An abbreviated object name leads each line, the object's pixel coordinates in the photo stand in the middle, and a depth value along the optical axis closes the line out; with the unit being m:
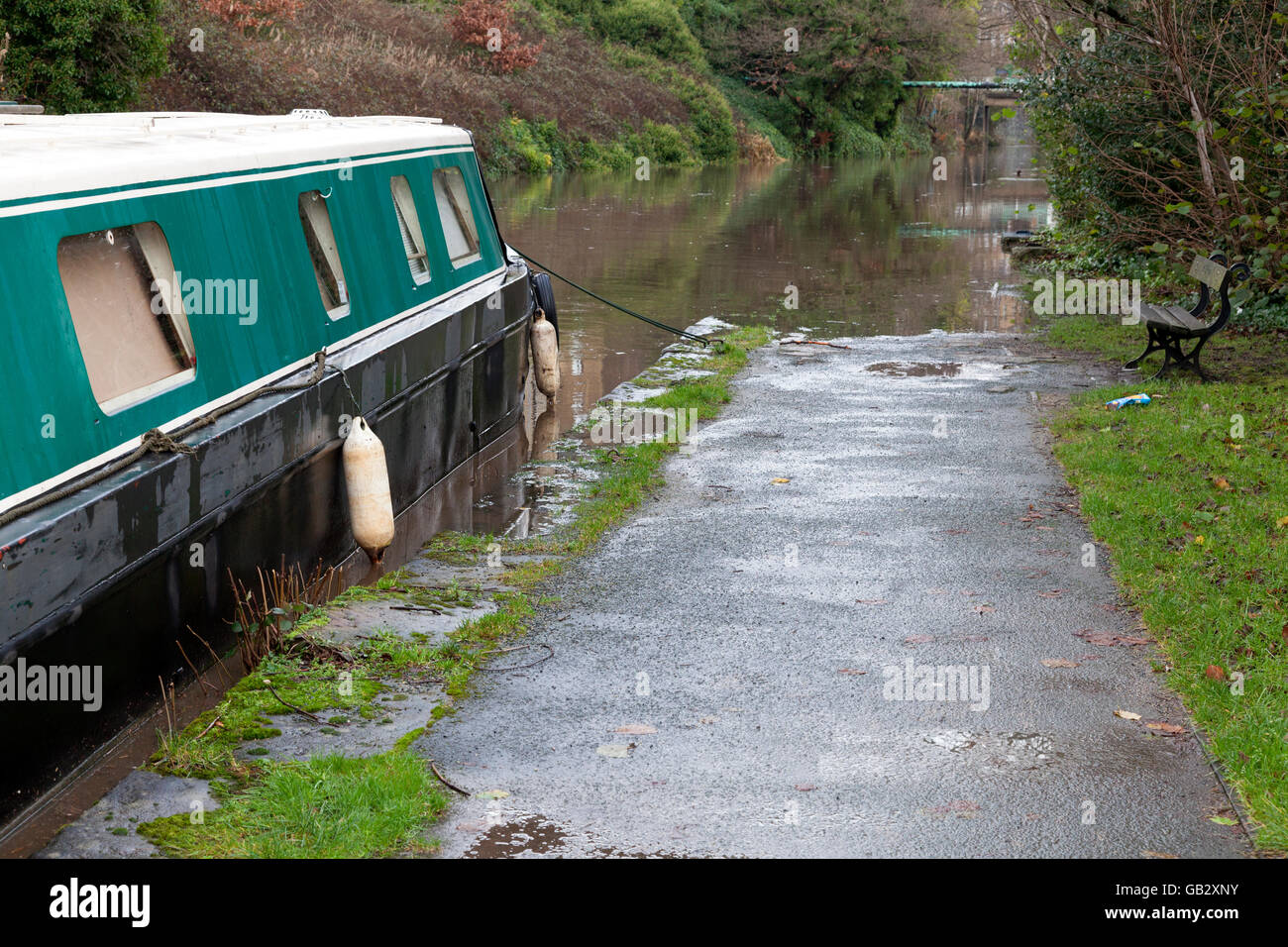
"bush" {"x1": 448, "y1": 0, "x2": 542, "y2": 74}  43.34
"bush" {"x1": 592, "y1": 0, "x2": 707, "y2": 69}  56.53
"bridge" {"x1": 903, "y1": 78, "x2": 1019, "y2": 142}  66.44
